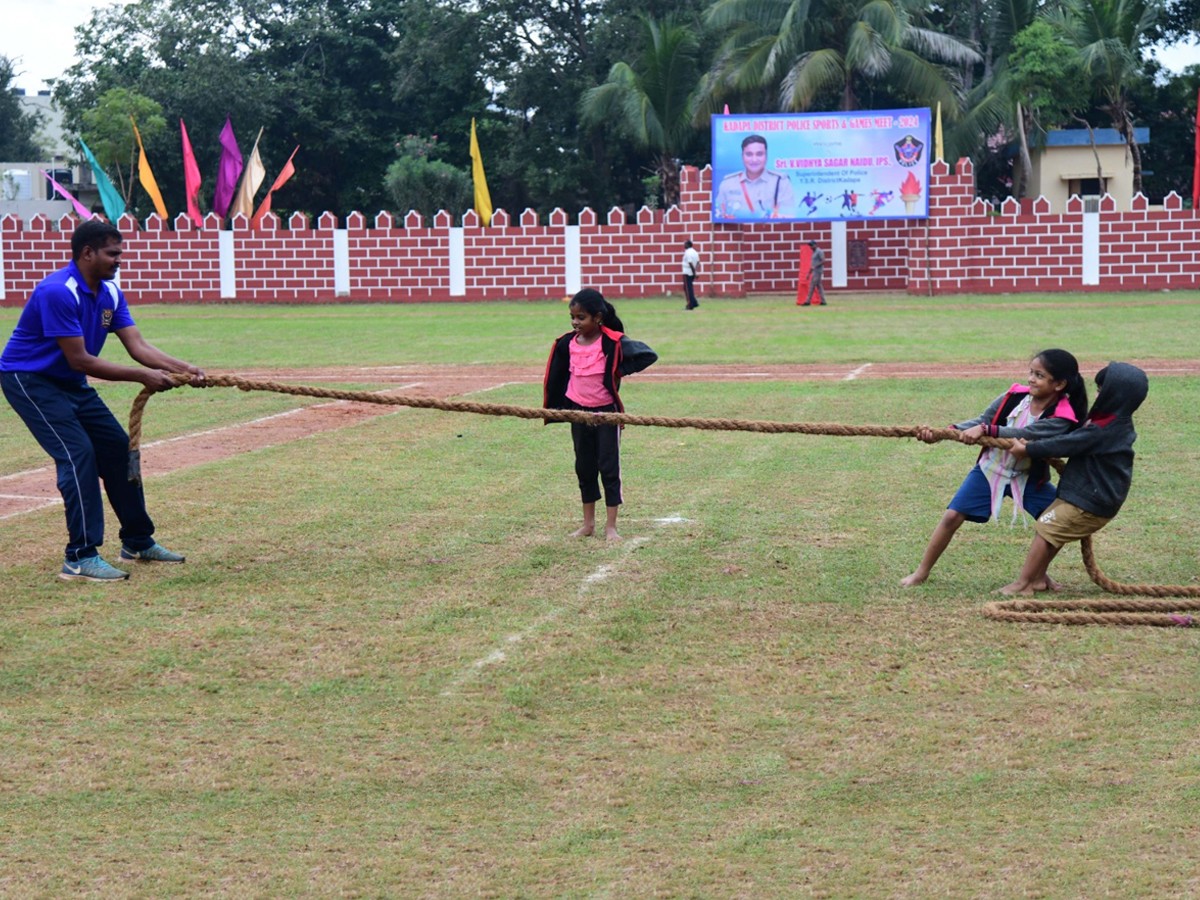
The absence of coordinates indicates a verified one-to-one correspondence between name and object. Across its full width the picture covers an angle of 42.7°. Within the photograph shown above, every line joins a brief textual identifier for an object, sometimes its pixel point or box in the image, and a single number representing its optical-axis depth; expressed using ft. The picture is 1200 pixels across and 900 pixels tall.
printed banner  112.57
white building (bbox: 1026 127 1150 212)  154.71
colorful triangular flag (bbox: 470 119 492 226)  124.77
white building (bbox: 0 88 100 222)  201.05
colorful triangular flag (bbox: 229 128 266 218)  130.52
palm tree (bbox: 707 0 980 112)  128.98
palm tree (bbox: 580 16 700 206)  140.56
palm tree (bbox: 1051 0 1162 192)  130.52
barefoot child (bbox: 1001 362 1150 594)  21.09
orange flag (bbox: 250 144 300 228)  123.34
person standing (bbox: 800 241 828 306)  103.17
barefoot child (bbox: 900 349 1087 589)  21.53
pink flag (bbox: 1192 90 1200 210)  117.39
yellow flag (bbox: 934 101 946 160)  119.44
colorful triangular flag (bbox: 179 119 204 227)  128.51
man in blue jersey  23.66
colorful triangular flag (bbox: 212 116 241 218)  131.54
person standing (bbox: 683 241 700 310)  102.73
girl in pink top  26.84
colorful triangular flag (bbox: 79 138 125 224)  129.29
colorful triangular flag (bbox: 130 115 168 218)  131.80
